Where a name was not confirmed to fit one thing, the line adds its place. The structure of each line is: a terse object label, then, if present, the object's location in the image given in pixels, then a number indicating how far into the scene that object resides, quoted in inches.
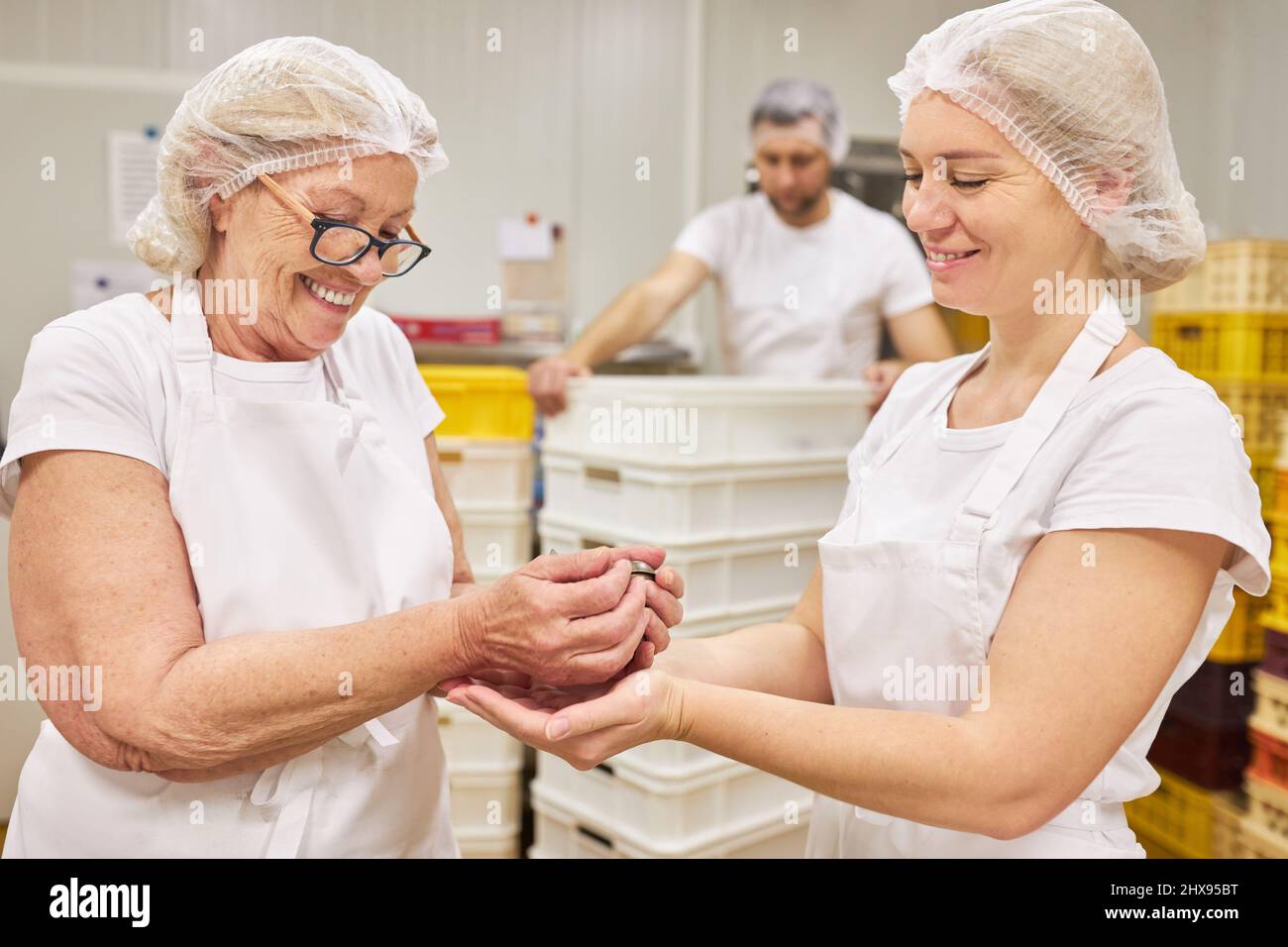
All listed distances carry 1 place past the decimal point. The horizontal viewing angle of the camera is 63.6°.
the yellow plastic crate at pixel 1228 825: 87.3
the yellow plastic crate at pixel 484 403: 86.3
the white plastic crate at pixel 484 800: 89.7
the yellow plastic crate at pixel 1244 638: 99.4
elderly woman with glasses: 39.4
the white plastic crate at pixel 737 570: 74.9
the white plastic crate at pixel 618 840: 76.2
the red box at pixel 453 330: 115.1
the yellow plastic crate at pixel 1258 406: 100.2
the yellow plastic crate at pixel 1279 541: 83.2
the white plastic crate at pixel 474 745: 89.9
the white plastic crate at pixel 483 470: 86.4
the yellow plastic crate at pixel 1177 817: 91.9
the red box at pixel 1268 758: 81.3
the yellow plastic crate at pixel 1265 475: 96.1
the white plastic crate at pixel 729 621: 75.2
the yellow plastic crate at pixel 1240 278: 96.2
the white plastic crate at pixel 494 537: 86.7
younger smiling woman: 39.2
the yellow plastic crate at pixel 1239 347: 98.7
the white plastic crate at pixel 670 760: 74.7
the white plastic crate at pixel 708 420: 72.5
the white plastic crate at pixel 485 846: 88.9
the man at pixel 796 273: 97.3
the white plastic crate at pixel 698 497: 73.3
